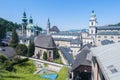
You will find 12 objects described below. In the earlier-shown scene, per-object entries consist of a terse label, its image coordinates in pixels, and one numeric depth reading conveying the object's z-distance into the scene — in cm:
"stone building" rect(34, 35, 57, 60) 2515
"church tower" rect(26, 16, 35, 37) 4165
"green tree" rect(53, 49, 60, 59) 2579
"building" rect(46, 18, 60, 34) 5821
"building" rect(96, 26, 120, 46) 4129
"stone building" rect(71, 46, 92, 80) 1316
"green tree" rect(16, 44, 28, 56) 2462
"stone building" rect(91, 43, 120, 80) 549
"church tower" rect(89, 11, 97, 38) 4564
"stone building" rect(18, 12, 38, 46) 4142
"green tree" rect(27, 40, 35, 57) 2573
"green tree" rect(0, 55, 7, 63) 1863
